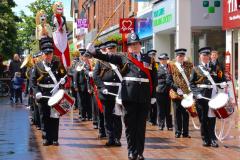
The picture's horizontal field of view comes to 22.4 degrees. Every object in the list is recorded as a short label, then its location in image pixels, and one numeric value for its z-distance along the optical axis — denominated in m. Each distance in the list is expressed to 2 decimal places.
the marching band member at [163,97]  14.55
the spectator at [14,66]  25.69
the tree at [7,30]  40.43
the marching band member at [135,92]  9.62
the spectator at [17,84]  25.31
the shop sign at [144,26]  28.92
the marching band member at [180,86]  12.91
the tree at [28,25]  68.31
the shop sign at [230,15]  19.98
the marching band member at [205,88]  11.45
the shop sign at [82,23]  35.78
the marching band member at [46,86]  11.76
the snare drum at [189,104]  12.31
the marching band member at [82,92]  17.47
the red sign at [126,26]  21.09
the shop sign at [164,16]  24.45
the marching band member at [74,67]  18.43
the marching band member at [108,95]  11.70
